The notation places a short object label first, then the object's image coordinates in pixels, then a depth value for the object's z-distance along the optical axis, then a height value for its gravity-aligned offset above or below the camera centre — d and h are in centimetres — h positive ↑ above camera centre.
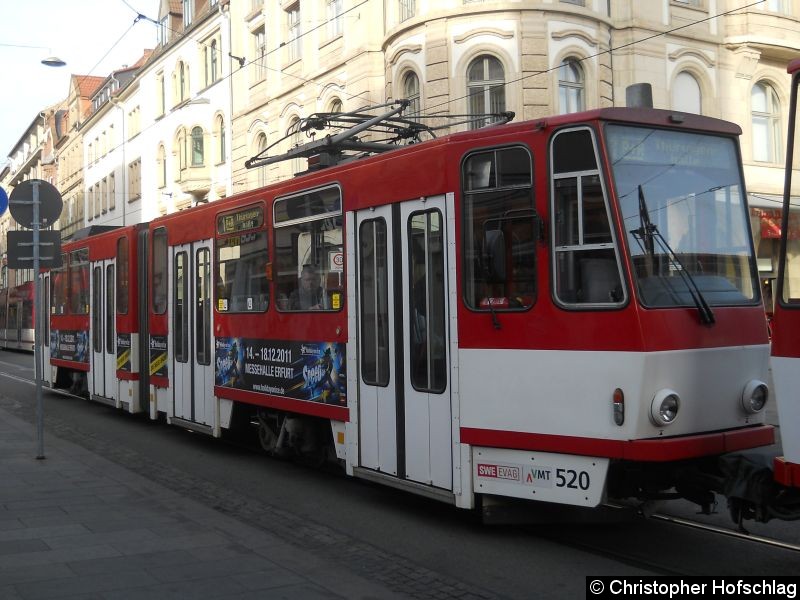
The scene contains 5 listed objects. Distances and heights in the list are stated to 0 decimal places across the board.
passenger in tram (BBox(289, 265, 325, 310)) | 910 +25
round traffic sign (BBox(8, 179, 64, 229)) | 1117 +150
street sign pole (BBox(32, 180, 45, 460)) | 1089 -14
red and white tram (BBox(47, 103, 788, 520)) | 629 +0
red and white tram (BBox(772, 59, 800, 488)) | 528 -19
